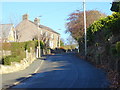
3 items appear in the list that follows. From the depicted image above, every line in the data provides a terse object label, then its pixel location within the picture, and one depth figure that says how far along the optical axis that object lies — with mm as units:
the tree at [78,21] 49906
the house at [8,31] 55453
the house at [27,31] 70281
